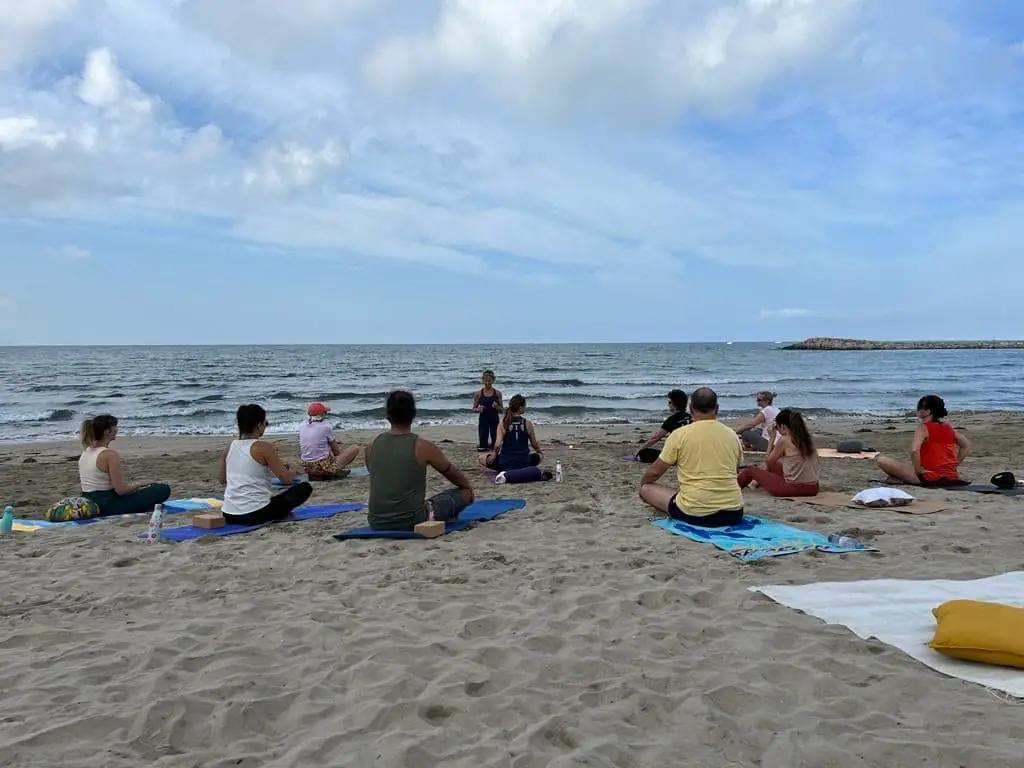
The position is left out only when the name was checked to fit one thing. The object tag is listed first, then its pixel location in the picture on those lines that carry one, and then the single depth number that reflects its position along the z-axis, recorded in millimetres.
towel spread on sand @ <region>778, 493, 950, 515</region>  6887
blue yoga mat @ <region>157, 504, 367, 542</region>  6262
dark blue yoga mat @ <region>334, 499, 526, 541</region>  5984
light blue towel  5371
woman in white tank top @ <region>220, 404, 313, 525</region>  6469
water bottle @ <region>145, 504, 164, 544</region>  6074
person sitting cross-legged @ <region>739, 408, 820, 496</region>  7527
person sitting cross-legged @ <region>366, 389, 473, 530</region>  5996
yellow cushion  3287
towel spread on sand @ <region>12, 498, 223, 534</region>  6828
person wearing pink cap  9555
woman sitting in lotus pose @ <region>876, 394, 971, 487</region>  8305
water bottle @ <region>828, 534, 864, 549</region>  5516
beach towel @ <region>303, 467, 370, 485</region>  9602
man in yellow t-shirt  6113
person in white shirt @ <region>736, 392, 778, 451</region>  11578
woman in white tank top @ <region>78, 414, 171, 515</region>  7207
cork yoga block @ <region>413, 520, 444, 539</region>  5988
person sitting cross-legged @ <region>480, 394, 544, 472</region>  9578
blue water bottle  6543
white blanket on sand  3443
